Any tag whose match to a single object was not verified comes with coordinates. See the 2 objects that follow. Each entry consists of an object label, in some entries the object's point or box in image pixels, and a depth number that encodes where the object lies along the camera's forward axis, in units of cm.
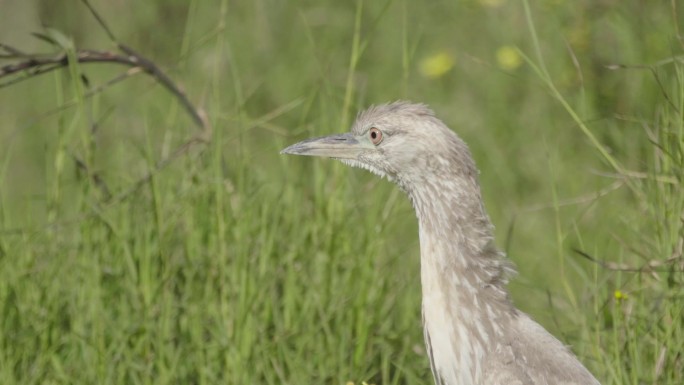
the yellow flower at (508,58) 1691
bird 882
